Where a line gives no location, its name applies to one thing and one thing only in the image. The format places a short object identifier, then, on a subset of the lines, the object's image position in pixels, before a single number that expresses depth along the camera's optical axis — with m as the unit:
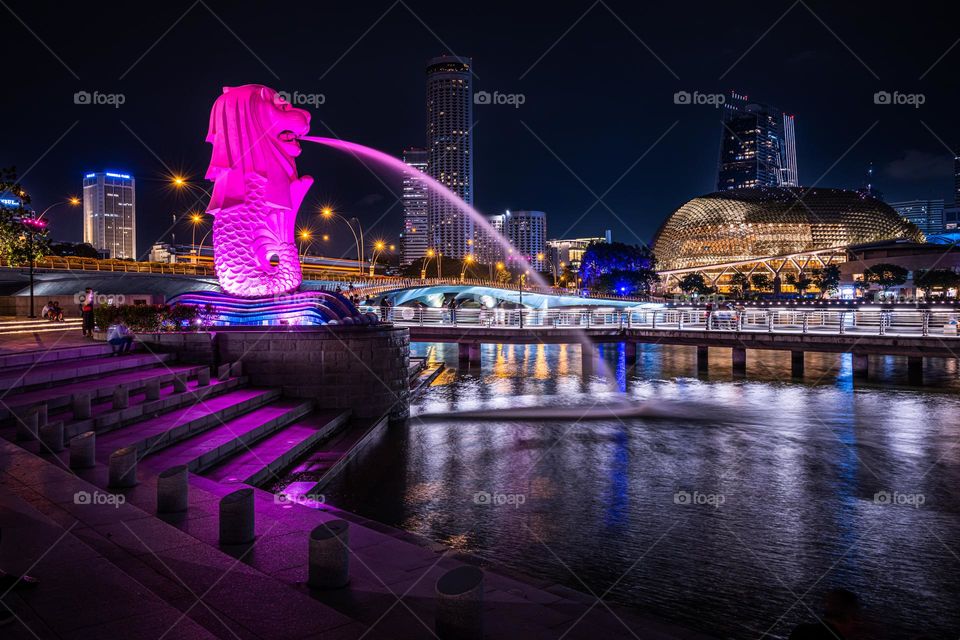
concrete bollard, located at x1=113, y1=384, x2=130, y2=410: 12.16
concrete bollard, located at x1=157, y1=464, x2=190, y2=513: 7.90
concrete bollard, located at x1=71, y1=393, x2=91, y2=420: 11.40
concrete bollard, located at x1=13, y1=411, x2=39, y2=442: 10.30
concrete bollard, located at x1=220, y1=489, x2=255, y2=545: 7.18
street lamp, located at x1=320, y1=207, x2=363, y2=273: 47.90
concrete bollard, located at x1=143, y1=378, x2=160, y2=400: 13.20
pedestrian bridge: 27.36
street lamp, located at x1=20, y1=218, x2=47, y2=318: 34.03
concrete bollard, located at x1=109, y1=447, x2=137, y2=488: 8.54
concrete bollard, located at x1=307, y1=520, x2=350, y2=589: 6.18
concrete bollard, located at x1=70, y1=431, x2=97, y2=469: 9.24
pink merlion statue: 21.84
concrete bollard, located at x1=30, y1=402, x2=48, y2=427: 10.58
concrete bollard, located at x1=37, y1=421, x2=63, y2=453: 9.83
